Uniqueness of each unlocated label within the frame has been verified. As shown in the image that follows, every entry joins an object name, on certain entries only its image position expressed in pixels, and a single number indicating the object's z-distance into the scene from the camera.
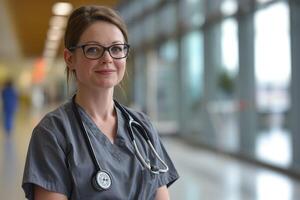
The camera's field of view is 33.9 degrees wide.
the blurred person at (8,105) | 13.52
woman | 1.32
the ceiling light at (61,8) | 10.90
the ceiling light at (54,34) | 17.14
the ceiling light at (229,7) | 9.04
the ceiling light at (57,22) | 13.50
